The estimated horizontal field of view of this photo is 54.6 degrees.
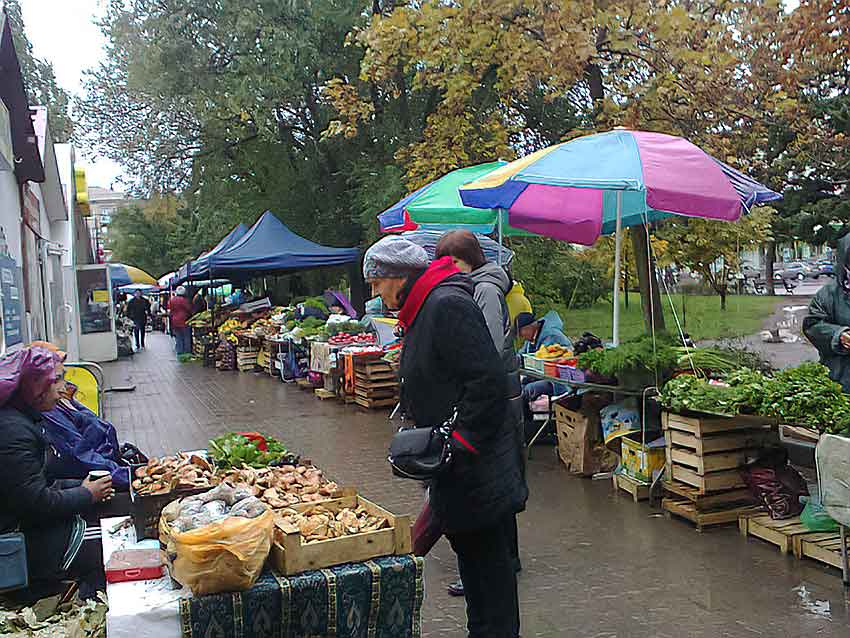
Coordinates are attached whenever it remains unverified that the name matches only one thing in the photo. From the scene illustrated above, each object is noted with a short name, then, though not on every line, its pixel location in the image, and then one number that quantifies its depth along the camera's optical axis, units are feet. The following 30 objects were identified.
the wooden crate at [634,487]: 21.12
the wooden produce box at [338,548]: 10.62
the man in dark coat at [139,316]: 92.89
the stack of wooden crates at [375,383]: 39.32
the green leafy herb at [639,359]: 21.36
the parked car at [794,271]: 155.51
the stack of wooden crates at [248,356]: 60.08
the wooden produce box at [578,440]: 23.86
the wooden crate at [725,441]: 18.71
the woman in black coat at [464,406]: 10.50
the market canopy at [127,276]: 89.56
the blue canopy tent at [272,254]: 55.72
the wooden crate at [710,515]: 18.65
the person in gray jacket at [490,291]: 15.39
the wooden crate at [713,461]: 18.67
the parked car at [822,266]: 154.88
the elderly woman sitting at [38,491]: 12.11
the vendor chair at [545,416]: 26.55
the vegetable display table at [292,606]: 9.93
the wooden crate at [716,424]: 18.61
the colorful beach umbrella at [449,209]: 31.32
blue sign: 22.80
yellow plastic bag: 9.71
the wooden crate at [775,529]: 16.99
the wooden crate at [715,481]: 18.75
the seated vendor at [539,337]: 27.02
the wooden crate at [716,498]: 18.81
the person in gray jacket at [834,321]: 18.48
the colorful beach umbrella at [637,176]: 20.45
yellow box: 20.89
